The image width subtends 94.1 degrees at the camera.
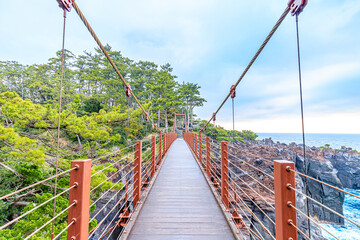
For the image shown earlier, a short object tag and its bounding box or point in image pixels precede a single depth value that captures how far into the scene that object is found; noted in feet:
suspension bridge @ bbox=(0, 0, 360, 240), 3.52
